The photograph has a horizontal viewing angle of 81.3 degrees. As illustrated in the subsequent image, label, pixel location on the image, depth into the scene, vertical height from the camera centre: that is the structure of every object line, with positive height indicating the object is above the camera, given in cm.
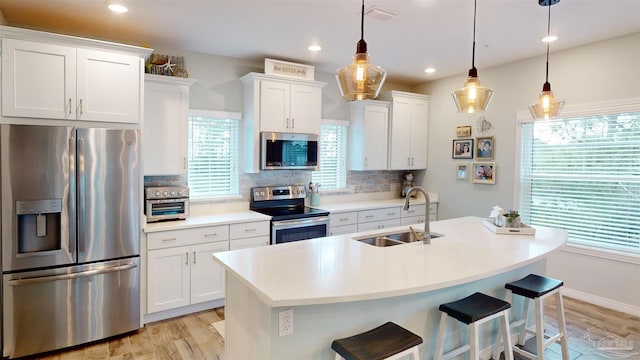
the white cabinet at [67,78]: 272 +67
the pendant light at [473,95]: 241 +51
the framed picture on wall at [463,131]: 502 +57
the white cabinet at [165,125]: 354 +41
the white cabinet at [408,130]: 528 +61
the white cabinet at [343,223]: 452 -65
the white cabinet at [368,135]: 507 +50
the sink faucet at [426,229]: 259 -40
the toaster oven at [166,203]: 349 -35
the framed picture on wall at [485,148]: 473 +32
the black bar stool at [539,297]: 246 -85
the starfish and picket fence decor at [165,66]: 367 +101
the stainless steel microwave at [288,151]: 418 +21
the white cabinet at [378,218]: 478 -63
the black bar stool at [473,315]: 208 -82
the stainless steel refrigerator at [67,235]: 270 -54
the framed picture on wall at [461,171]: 509 +2
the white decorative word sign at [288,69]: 418 +115
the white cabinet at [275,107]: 414 +71
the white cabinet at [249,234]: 374 -68
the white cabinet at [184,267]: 334 -93
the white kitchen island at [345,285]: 175 -54
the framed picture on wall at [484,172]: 472 +1
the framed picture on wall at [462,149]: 501 +32
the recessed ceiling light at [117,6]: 276 +120
